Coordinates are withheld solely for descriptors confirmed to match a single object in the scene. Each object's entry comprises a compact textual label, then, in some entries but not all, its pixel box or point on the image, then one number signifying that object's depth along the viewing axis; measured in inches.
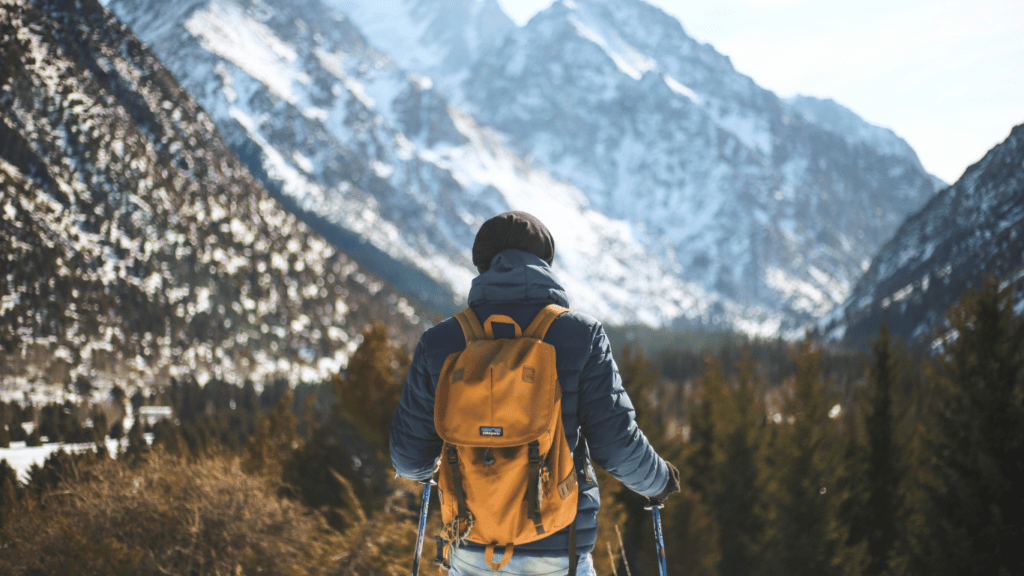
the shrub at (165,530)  250.5
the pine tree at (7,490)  352.6
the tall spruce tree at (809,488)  761.0
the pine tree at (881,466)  800.9
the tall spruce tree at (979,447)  526.9
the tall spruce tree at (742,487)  906.7
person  115.0
